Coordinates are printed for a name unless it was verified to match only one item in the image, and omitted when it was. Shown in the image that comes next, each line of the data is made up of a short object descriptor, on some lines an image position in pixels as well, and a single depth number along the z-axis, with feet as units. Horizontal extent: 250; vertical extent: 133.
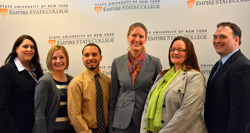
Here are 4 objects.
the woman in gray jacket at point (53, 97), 8.42
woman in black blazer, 8.59
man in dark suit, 6.57
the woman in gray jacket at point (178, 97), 6.98
